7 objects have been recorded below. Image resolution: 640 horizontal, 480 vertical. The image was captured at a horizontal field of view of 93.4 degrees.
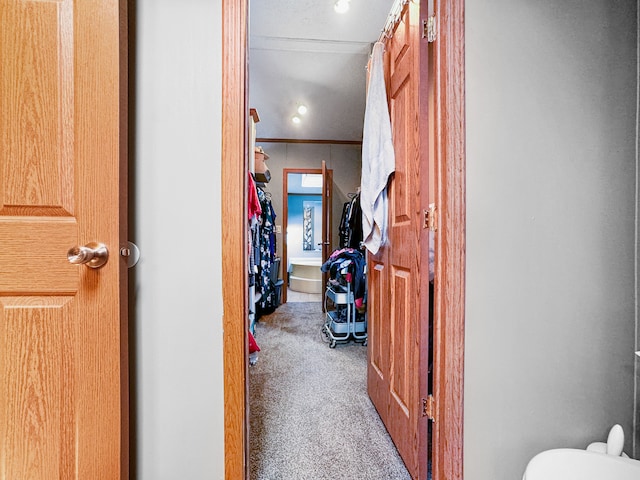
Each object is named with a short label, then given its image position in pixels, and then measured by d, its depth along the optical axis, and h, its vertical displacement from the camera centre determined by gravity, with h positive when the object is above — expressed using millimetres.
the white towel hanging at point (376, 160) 1545 +368
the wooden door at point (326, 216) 4054 +211
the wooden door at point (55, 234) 772 -12
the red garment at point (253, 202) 2230 +217
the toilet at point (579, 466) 833 -666
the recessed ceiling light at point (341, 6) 2021 +1525
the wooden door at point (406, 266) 1197 -164
